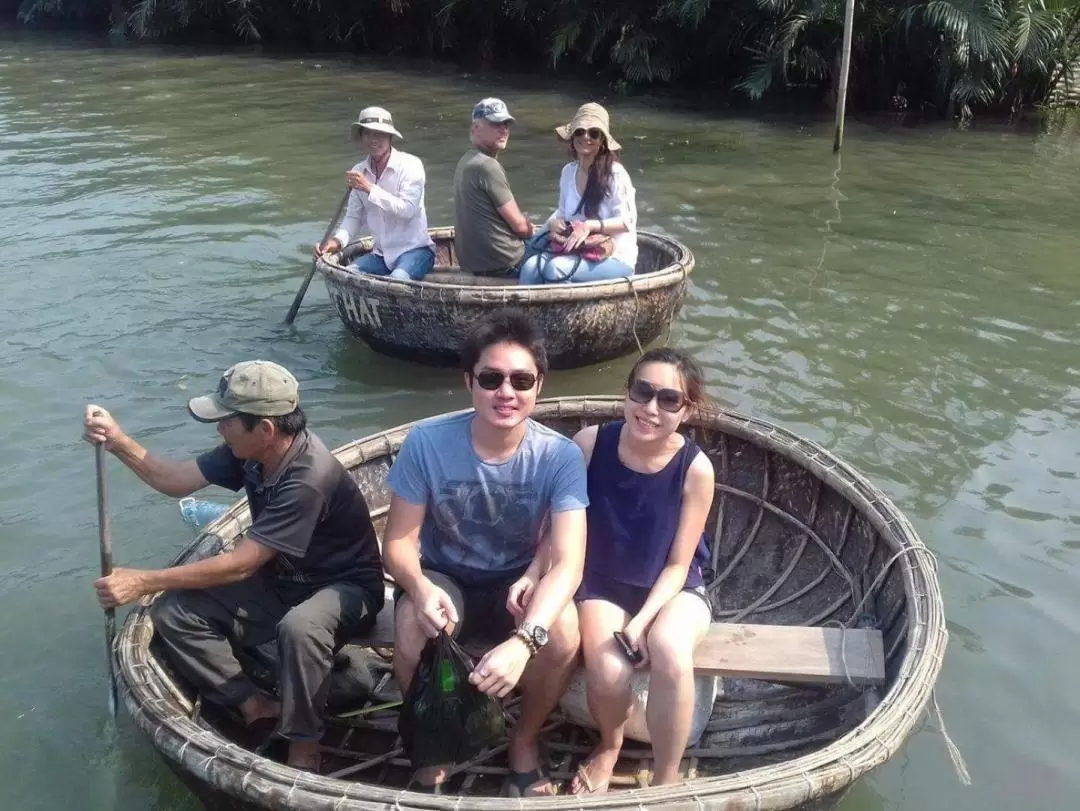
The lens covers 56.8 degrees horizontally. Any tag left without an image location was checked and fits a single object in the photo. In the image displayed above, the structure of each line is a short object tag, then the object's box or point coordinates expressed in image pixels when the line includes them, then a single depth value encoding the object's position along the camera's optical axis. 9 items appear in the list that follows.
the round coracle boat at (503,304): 5.84
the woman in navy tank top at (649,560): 2.99
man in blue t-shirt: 3.04
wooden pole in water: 11.48
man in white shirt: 6.19
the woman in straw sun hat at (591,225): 6.12
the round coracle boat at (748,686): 2.55
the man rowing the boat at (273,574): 3.06
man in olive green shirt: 6.00
